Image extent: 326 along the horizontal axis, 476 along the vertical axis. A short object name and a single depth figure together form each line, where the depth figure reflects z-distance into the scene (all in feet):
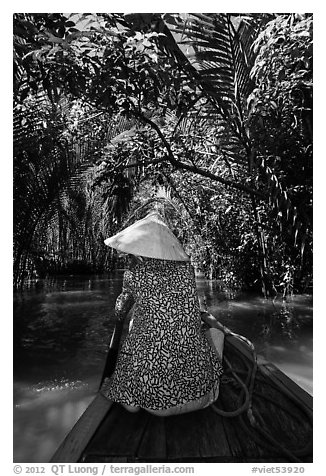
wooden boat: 5.62
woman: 5.91
